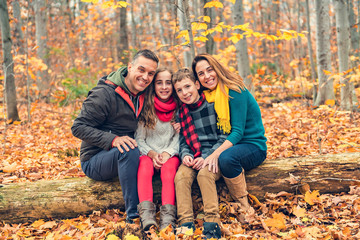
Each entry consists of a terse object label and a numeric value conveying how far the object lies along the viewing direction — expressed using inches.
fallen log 110.0
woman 106.5
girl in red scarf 105.0
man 104.5
